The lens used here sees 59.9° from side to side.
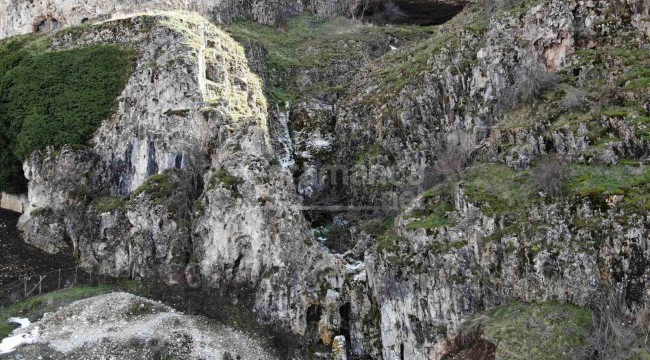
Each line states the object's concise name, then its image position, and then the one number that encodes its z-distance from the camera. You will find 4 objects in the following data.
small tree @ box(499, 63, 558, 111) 36.50
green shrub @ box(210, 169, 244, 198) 38.47
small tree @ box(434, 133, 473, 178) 36.22
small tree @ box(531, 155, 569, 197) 28.72
